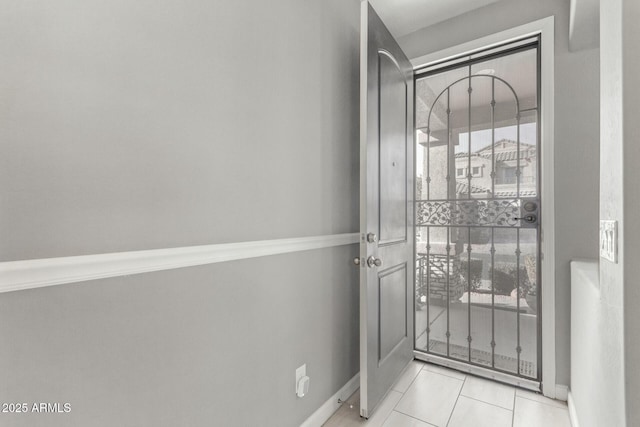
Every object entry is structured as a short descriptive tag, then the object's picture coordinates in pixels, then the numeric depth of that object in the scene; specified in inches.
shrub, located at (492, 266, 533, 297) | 79.2
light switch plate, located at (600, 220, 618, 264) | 25.9
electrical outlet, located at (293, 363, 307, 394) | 57.1
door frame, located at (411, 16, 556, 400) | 73.6
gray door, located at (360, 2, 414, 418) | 65.0
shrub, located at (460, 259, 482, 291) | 85.4
